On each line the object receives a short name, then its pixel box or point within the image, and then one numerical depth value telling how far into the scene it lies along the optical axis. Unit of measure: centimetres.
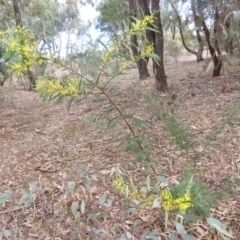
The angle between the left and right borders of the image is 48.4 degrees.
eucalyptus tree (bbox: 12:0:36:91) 664
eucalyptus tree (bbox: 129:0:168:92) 396
